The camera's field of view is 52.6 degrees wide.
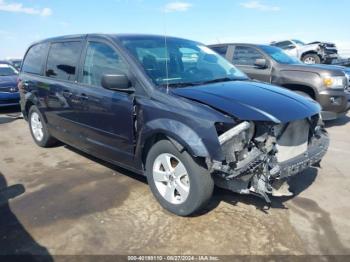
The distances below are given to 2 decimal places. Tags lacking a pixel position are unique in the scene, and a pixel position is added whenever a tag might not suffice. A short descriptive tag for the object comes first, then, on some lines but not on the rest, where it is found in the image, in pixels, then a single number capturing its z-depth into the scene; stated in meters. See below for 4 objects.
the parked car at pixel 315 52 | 16.92
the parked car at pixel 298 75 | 7.02
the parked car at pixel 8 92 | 9.97
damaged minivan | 3.20
